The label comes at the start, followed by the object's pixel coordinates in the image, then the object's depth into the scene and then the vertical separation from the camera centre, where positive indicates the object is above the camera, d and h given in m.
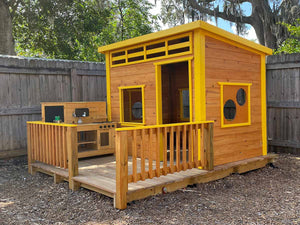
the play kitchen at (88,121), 6.52 -0.25
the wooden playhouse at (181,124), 4.68 -0.17
